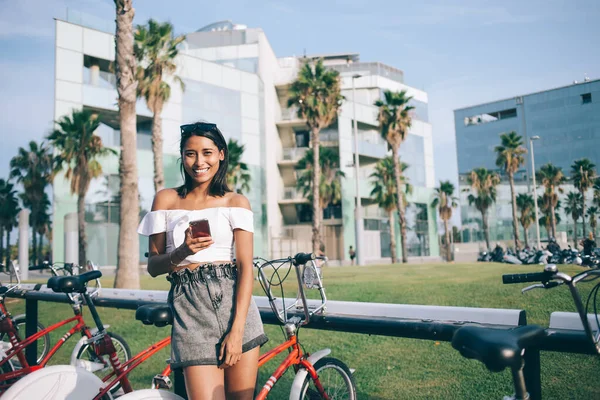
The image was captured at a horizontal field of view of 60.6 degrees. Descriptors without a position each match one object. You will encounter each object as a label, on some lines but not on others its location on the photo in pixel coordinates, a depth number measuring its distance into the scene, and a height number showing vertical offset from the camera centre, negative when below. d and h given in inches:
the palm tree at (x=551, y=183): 1473.9 +136.3
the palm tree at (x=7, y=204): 1936.5 +157.4
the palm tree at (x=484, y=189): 1983.3 +163.5
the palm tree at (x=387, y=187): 1717.5 +157.4
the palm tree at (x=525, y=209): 2078.0 +82.7
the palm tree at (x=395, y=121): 1449.3 +320.2
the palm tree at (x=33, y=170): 1684.3 +247.0
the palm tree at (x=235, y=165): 1350.9 +196.5
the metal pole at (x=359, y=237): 1259.2 -5.5
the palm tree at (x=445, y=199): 2091.5 +135.9
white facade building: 1264.8 +345.6
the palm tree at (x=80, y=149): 1075.9 +199.3
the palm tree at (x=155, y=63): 768.3 +273.3
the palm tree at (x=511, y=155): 1651.1 +248.0
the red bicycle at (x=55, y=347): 187.0 -41.7
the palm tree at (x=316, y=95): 1254.9 +348.4
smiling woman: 93.6 -6.3
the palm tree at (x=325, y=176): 1676.9 +199.7
